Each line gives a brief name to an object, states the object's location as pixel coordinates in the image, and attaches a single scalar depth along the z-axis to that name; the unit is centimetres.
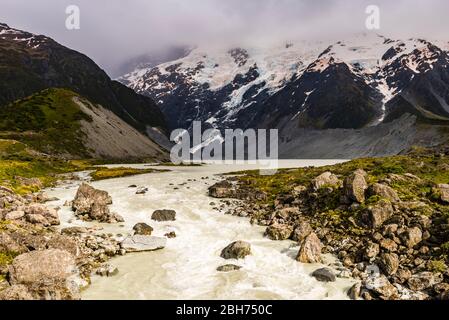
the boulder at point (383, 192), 3706
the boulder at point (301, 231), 3431
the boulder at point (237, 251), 3047
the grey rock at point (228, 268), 2798
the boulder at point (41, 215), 3463
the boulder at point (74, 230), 3376
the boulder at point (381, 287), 2267
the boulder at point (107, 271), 2628
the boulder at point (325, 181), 4458
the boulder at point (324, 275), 2583
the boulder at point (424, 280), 2377
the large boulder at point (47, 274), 2197
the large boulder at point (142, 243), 3194
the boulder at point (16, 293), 2070
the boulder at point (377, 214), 3297
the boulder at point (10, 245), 2702
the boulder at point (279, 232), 3500
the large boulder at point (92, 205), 4006
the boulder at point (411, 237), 2867
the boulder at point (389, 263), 2581
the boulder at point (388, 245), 2868
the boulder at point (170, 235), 3599
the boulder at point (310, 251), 2928
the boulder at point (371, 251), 2817
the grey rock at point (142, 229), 3634
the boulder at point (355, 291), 2330
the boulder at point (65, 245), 2833
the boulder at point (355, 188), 3828
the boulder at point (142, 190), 5550
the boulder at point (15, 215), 3366
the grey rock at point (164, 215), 4184
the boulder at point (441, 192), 3659
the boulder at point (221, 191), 5409
